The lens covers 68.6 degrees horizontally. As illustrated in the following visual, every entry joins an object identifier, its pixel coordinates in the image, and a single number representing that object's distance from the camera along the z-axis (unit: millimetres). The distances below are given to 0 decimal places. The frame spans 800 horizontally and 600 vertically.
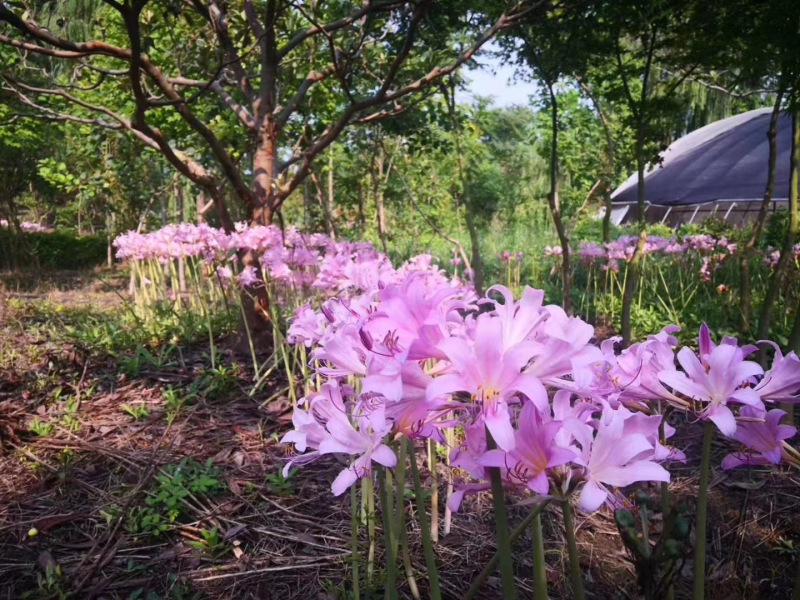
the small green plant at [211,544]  1985
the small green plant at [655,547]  609
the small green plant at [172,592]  1735
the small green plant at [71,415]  2893
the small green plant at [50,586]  1787
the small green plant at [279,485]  2352
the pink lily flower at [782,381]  815
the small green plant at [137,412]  3013
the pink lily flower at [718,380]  806
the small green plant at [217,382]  3324
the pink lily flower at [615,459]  728
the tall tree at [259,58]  3326
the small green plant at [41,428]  2781
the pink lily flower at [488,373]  700
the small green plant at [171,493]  2123
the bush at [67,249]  15625
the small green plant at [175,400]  3036
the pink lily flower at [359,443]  825
